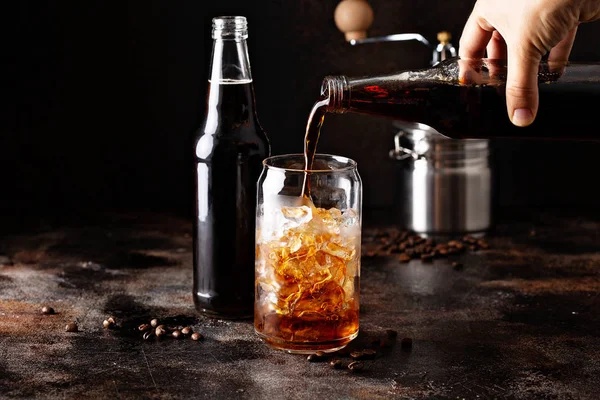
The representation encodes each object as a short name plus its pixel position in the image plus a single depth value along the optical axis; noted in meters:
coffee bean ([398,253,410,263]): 1.93
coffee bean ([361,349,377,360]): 1.37
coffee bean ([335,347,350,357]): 1.39
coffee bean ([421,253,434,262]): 1.94
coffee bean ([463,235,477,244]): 2.06
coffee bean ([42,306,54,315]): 1.57
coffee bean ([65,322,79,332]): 1.48
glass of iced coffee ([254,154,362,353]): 1.35
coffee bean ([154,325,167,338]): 1.45
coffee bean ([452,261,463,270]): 1.88
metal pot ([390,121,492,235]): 2.09
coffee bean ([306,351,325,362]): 1.36
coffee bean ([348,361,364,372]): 1.33
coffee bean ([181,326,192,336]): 1.46
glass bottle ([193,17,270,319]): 1.47
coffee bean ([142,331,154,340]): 1.45
